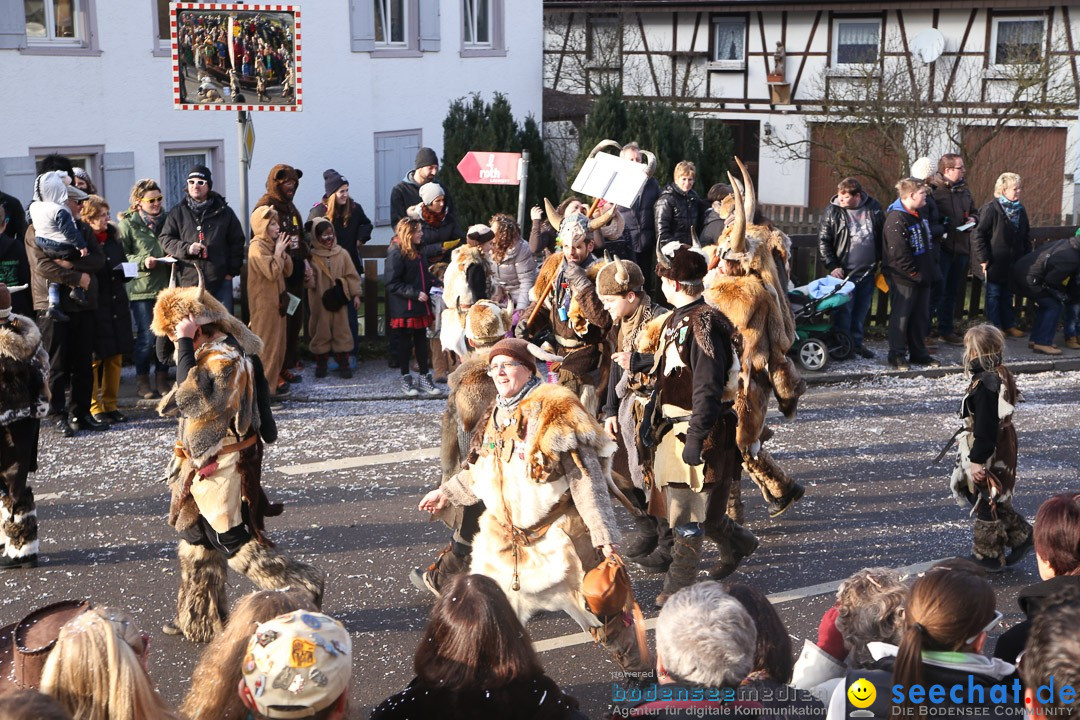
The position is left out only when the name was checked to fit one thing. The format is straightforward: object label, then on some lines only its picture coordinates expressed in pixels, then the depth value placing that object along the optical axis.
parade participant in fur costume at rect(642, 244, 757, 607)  6.45
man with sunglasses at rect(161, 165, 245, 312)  11.12
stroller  12.30
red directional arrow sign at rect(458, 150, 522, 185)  12.47
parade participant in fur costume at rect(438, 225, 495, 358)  9.61
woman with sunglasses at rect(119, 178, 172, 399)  11.19
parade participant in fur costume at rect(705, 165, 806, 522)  7.82
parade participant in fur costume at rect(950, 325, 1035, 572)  7.09
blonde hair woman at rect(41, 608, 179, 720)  3.31
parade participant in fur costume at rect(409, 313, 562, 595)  6.54
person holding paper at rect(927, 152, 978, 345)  13.53
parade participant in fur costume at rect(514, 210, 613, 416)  8.18
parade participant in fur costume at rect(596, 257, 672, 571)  7.10
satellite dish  30.66
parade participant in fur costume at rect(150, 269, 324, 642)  6.02
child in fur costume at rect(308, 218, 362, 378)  11.96
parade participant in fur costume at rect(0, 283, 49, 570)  7.24
